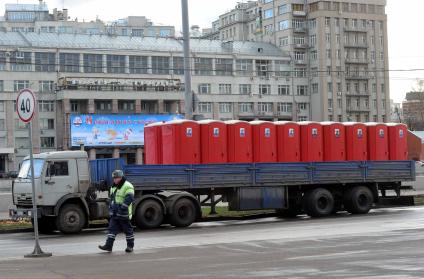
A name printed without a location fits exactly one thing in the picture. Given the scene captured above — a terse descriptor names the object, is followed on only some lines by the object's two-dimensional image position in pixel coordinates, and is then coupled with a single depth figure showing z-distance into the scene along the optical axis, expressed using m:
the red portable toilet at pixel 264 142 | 25.14
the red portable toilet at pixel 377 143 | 27.83
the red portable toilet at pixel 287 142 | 25.75
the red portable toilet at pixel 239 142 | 24.69
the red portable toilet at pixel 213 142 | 24.14
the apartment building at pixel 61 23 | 140.00
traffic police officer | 15.48
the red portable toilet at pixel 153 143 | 24.75
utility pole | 27.59
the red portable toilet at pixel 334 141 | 26.83
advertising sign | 97.94
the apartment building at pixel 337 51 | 119.75
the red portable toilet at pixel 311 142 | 26.25
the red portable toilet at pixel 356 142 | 27.34
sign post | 15.47
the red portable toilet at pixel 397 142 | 28.25
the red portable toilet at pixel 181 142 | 23.70
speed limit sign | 15.48
